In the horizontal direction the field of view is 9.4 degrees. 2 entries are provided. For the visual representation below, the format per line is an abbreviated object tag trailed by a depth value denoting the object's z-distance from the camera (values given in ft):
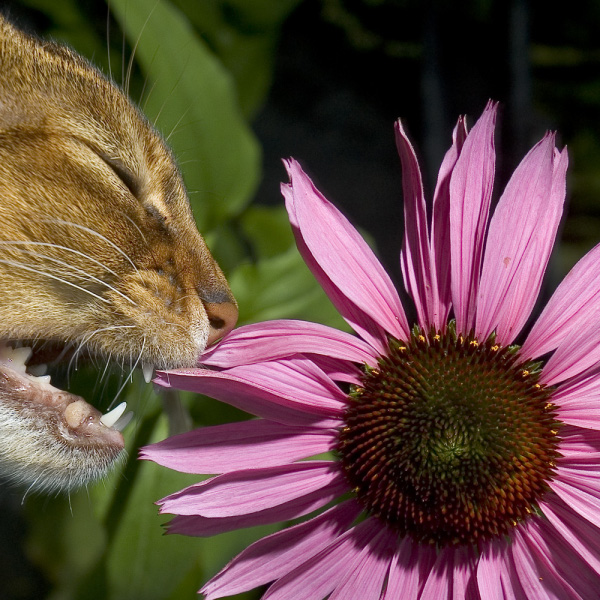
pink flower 1.98
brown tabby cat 1.99
